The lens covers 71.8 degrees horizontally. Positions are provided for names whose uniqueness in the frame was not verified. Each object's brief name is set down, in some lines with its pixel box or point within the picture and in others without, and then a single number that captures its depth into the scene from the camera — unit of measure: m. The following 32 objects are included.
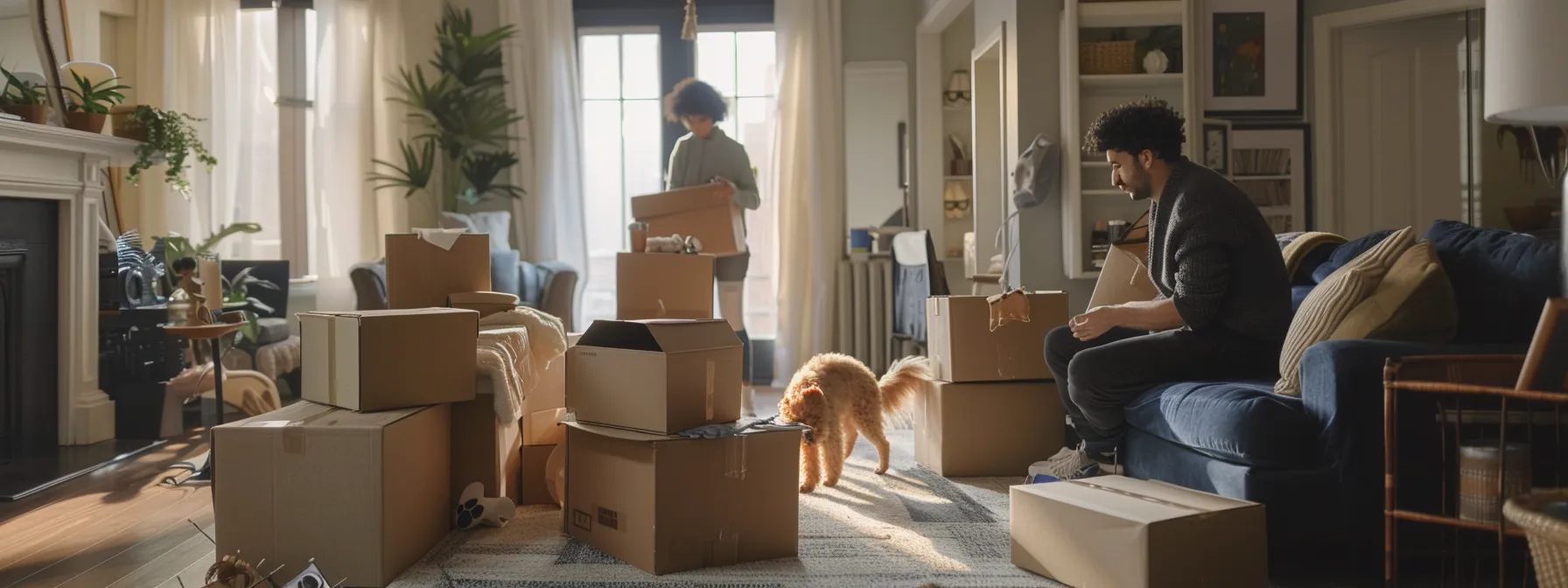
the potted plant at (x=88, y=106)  3.92
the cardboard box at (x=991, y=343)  3.29
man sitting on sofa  2.50
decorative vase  4.38
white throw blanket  2.66
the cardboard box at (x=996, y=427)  3.30
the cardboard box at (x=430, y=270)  3.15
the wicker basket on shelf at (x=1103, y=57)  4.35
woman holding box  4.57
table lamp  1.69
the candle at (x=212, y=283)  3.80
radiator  5.89
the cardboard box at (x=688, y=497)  2.25
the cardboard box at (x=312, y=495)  2.23
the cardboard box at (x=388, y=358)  2.40
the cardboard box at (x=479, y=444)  2.68
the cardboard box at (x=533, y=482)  3.00
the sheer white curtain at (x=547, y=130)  5.89
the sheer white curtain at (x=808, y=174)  5.86
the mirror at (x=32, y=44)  3.87
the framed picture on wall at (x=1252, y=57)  4.43
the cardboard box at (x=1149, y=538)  1.93
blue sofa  2.06
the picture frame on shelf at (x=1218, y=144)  4.46
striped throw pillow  2.30
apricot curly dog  3.12
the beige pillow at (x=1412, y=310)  2.22
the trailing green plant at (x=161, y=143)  4.11
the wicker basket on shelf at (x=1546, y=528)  1.38
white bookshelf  4.29
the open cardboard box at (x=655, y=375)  2.28
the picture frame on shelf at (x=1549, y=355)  1.68
